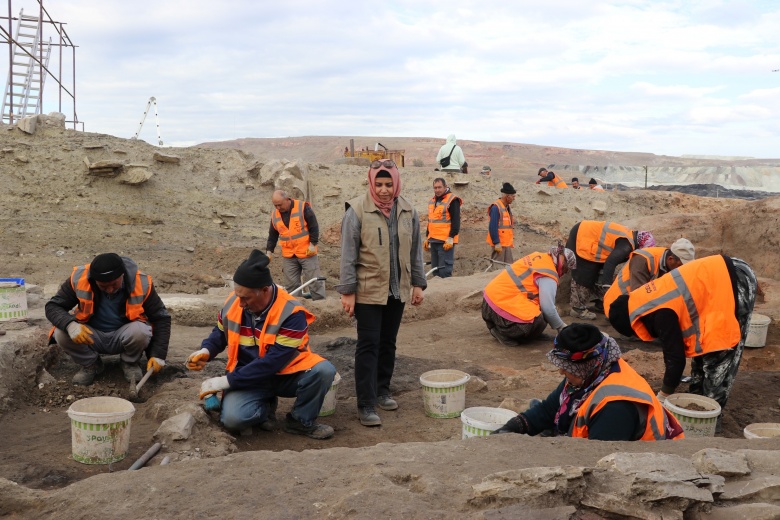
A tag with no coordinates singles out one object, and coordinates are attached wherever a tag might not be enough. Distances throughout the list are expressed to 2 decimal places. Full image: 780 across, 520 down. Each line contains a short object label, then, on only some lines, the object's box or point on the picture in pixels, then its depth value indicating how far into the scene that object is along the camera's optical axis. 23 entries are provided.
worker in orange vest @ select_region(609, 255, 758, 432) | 4.19
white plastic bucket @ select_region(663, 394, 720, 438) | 3.79
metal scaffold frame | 12.07
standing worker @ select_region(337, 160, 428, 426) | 4.33
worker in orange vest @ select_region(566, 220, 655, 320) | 7.07
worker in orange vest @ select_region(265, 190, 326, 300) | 8.27
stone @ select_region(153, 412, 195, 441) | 3.63
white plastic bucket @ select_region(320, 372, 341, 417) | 4.43
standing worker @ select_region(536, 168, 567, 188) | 16.70
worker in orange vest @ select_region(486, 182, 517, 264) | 9.62
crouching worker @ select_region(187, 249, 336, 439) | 3.84
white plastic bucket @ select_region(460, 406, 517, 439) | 3.60
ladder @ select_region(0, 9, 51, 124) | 13.53
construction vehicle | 20.40
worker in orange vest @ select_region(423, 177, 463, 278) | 9.41
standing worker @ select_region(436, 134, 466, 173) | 16.16
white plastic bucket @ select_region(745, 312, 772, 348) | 6.26
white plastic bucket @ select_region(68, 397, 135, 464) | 3.42
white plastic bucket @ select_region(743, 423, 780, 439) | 3.69
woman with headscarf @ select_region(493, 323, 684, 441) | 2.94
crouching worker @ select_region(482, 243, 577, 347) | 5.88
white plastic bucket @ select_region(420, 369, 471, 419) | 4.39
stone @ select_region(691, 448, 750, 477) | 2.43
